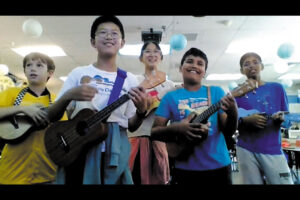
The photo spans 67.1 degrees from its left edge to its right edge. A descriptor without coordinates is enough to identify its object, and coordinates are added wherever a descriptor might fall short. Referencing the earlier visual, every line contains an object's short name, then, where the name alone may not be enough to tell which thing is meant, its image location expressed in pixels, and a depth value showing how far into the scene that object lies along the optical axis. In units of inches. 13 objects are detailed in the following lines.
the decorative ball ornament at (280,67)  215.8
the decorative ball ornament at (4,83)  117.4
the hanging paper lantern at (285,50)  159.5
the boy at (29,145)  55.7
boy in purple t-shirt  67.3
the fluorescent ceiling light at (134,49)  215.6
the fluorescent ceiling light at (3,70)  181.0
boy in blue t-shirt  53.5
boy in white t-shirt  45.3
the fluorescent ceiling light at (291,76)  333.4
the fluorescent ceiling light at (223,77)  325.7
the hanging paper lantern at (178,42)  149.7
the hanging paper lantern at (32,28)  138.2
